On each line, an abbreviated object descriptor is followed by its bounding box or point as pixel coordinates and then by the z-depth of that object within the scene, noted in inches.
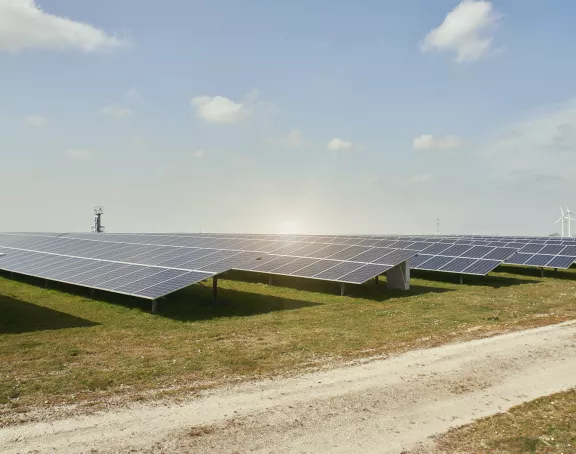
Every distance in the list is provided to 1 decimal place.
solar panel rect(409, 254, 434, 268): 1583.3
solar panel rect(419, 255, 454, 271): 1535.4
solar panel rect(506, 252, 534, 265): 1693.5
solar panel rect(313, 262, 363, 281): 1209.4
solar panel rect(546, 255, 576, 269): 1620.3
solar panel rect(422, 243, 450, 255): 1746.3
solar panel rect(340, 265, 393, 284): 1151.0
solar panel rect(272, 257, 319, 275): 1305.4
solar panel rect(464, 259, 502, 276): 1422.7
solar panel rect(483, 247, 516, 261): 1571.0
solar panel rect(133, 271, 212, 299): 928.9
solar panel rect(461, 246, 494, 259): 1619.1
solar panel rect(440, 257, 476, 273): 1469.0
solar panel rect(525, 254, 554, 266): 1669.0
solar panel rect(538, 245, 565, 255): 1816.1
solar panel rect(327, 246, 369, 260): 1385.3
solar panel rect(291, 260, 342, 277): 1259.5
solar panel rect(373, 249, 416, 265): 1266.0
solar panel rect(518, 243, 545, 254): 1879.1
